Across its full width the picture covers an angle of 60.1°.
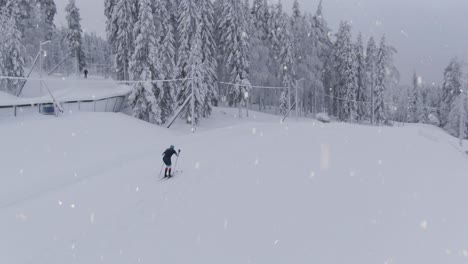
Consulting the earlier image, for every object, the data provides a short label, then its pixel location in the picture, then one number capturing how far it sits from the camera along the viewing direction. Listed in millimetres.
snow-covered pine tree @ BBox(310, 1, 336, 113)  67375
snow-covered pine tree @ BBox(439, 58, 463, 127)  77312
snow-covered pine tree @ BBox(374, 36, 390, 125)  71562
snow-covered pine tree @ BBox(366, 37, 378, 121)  73312
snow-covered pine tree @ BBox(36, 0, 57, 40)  57947
